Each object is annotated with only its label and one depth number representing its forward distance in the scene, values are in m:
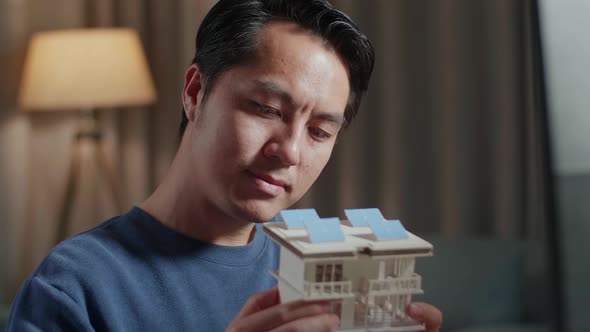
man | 1.22
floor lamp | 2.94
